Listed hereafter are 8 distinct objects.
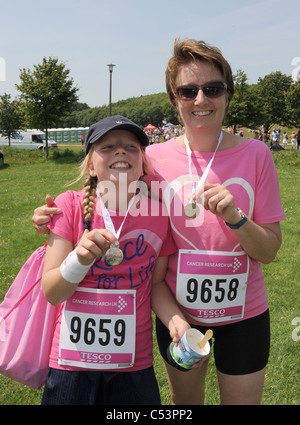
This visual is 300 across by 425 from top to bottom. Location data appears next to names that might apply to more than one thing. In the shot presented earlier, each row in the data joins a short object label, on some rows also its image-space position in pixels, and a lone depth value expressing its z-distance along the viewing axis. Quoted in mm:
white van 40250
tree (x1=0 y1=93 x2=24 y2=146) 32844
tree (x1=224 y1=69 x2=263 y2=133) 31525
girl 1874
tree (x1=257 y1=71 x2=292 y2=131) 43844
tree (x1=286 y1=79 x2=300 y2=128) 33681
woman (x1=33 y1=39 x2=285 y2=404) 2041
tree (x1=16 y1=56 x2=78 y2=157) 24359
